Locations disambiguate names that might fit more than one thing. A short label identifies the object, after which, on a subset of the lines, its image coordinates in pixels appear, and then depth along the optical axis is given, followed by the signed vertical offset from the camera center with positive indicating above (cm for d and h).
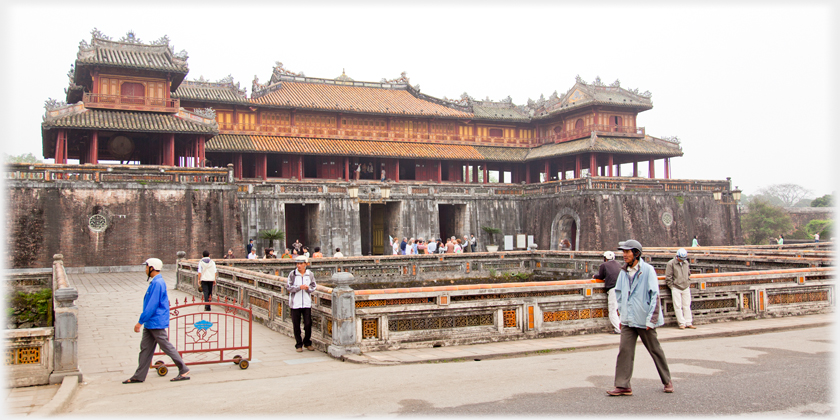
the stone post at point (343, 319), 853 -126
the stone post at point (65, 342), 702 -128
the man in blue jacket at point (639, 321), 613 -96
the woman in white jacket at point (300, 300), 916 -104
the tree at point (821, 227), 4384 +15
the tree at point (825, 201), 5605 +276
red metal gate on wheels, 796 -179
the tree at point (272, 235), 2791 +0
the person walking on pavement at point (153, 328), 724 -116
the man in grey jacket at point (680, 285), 1041 -97
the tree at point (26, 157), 7264 +1042
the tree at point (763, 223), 4556 +57
